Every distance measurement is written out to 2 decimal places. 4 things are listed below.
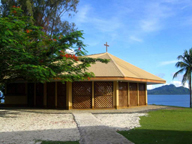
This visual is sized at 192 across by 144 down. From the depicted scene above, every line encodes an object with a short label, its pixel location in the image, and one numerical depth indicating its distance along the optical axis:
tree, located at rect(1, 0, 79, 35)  22.83
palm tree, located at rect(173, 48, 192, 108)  27.12
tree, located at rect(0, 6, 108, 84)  10.70
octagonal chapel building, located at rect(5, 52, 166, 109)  16.84
